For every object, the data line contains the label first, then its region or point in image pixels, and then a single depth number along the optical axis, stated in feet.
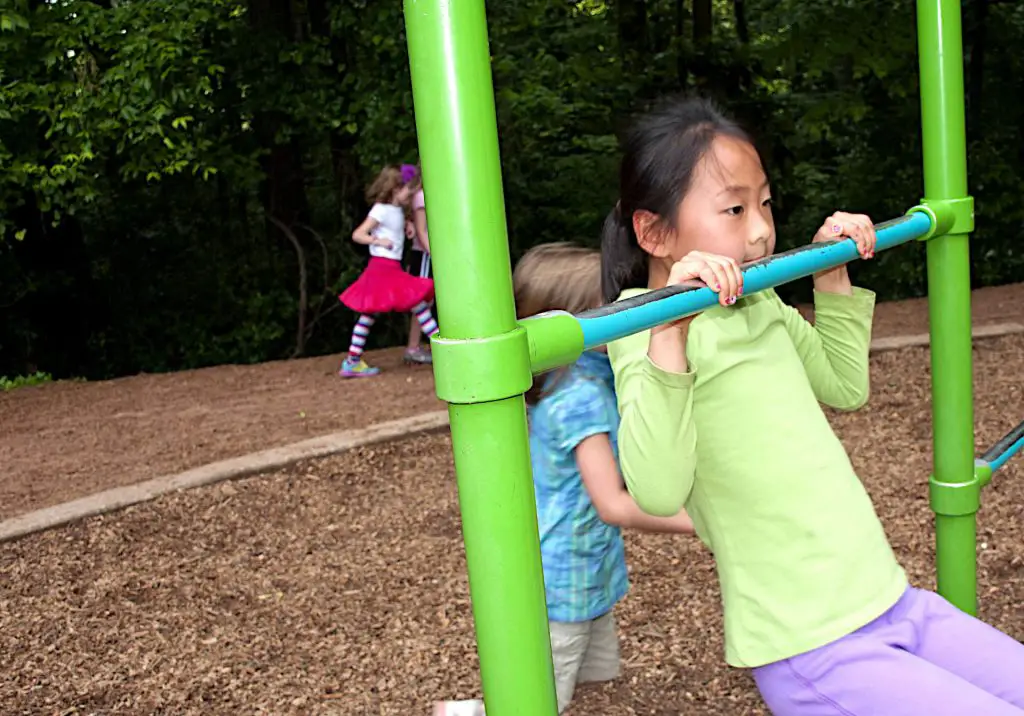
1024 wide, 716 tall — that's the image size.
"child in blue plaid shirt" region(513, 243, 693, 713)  6.04
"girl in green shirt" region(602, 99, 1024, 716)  4.27
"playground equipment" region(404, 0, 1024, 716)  2.69
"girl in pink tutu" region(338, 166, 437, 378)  21.03
